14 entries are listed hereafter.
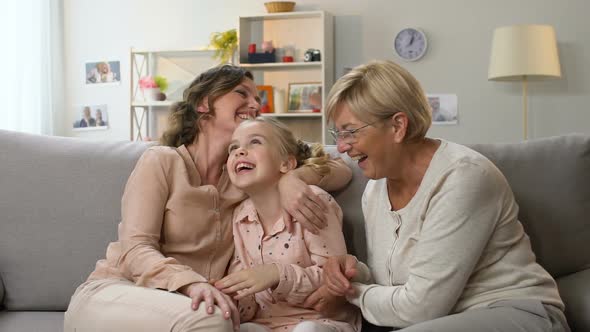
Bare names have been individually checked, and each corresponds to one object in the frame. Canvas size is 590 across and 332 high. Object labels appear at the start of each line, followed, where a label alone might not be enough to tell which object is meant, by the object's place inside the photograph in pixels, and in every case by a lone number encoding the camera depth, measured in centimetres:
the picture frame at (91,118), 629
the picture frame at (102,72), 628
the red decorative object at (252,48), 572
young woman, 176
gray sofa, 216
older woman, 166
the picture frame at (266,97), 573
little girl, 188
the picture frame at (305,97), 566
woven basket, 570
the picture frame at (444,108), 570
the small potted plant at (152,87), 593
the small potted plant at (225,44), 577
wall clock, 571
